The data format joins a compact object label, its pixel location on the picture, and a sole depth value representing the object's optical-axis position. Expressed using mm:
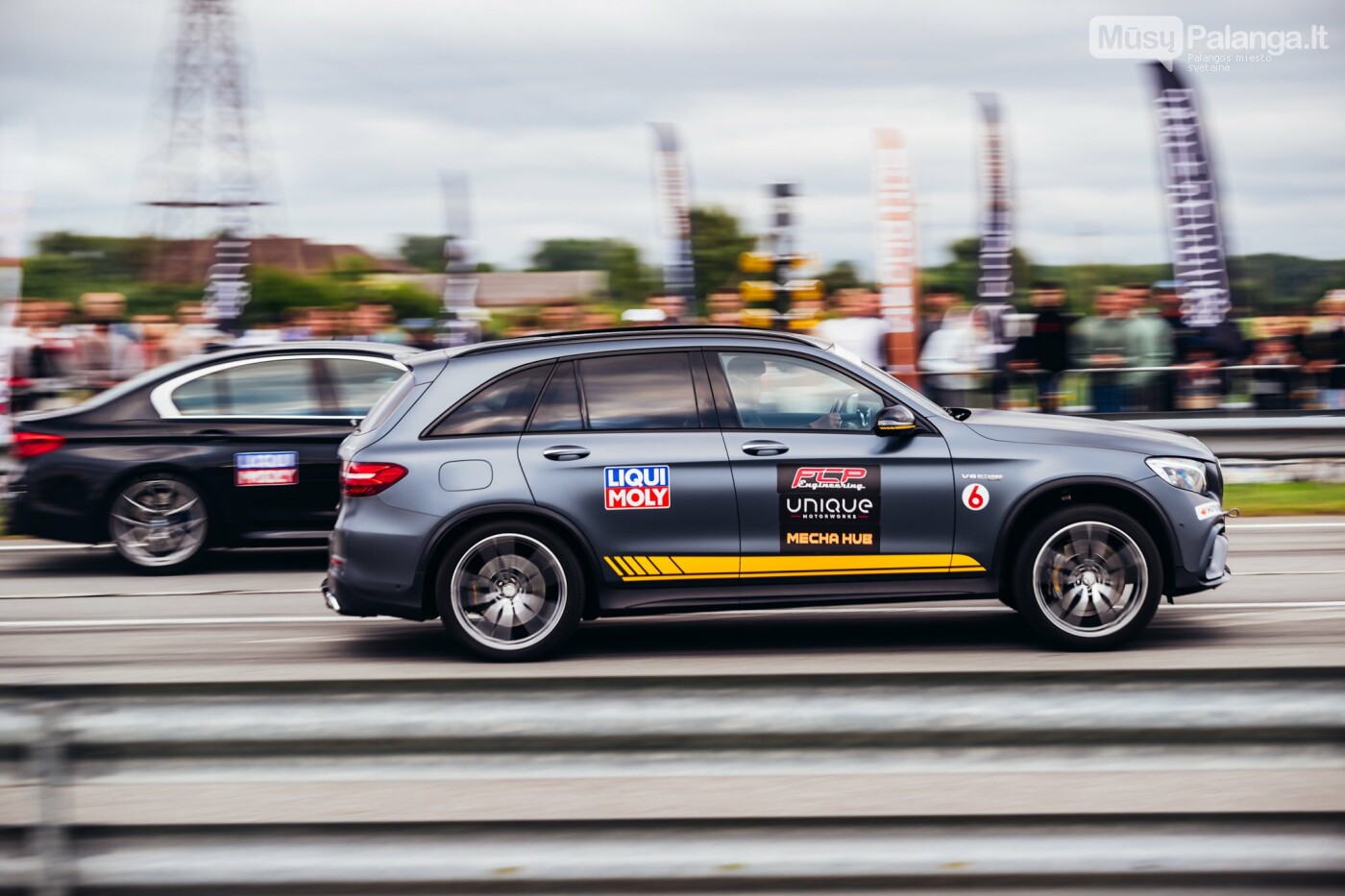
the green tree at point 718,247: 60500
